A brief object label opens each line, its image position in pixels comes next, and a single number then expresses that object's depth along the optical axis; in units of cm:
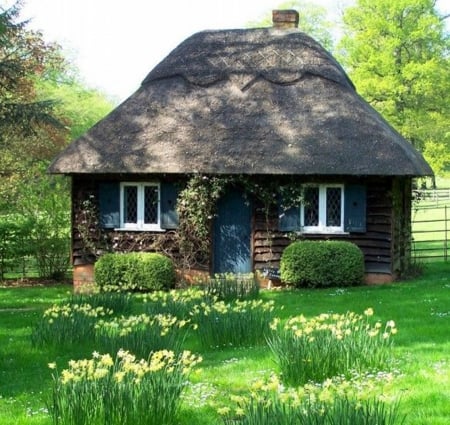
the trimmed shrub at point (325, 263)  1652
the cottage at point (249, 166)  1689
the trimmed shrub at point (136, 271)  1691
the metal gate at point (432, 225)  2378
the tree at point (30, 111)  1992
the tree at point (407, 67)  3200
